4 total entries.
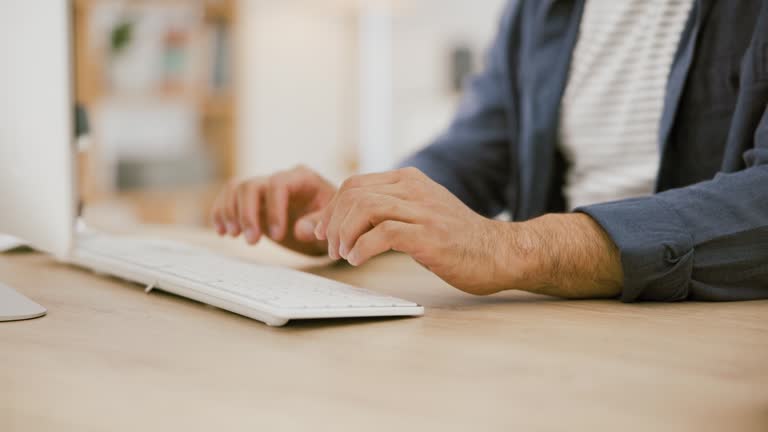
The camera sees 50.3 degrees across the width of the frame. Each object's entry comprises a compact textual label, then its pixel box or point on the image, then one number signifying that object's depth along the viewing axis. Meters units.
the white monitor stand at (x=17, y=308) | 0.63
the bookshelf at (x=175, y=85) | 2.61
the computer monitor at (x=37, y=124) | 0.71
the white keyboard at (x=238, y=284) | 0.59
